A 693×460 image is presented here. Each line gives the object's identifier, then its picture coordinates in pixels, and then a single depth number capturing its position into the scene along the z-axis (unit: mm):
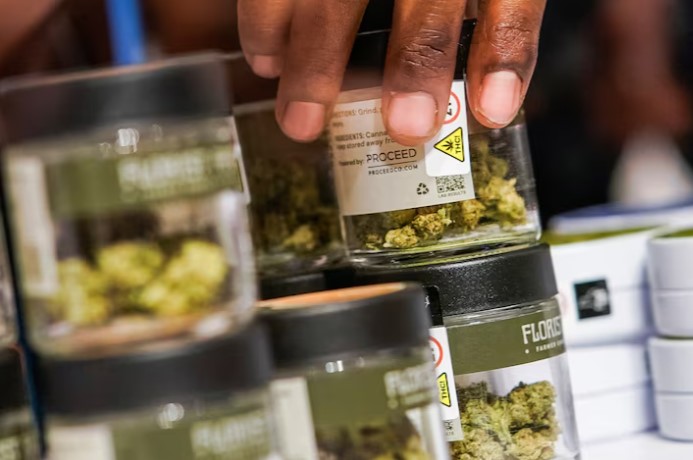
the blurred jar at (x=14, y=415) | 539
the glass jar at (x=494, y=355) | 606
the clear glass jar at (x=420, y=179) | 607
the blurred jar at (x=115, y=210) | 521
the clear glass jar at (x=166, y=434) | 517
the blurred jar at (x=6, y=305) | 550
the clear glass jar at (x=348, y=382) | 545
